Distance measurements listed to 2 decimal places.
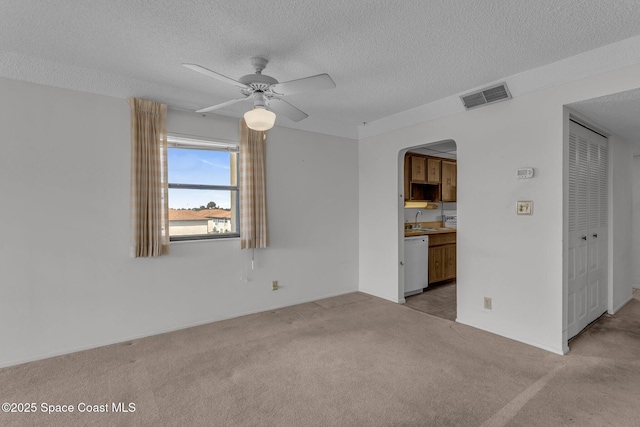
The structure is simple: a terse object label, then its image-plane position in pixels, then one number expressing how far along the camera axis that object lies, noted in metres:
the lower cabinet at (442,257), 5.09
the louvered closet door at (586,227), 3.06
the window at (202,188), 3.49
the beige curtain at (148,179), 3.08
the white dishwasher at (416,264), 4.64
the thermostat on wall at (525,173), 2.97
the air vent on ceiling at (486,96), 3.08
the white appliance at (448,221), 6.34
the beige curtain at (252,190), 3.74
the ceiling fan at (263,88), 2.23
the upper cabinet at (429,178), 5.21
